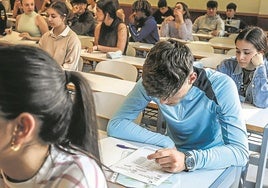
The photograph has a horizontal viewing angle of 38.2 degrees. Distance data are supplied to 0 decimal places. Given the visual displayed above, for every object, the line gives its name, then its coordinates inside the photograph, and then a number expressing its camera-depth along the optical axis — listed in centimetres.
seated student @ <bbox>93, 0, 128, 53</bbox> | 429
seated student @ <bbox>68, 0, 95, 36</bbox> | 591
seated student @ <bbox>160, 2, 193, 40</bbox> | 561
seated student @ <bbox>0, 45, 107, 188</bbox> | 82
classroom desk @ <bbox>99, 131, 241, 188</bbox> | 138
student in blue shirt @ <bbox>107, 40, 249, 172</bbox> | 144
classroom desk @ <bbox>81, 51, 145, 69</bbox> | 381
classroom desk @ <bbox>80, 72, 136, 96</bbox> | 271
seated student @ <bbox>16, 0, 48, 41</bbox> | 500
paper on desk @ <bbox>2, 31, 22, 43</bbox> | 460
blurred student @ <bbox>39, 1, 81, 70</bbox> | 356
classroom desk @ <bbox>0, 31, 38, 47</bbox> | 451
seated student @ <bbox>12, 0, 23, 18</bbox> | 754
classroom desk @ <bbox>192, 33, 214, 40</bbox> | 623
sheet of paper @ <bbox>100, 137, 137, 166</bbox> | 153
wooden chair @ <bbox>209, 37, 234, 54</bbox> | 542
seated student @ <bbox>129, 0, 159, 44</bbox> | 518
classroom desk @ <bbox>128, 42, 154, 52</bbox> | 484
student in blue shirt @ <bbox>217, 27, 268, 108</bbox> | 250
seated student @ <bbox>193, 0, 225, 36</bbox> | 670
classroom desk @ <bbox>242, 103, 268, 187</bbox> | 199
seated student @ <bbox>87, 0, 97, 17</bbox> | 779
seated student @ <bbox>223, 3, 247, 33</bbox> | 720
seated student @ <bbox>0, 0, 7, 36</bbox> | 647
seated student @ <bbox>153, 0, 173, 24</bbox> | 725
